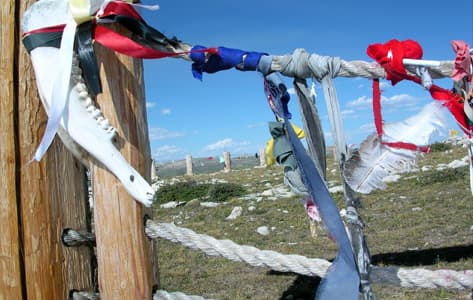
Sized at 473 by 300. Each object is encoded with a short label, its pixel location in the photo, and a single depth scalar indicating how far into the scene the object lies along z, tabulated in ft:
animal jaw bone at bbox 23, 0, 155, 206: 5.50
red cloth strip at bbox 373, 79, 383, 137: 4.66
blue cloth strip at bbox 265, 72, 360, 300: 4.79
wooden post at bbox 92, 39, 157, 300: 5.66
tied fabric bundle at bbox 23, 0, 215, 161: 5.31
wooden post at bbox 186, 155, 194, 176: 73.50
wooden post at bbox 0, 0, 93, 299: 6.26
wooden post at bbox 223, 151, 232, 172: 69.21
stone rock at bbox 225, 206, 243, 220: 26.27
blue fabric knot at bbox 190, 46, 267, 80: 5.44
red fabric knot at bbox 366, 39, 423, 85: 4.65
